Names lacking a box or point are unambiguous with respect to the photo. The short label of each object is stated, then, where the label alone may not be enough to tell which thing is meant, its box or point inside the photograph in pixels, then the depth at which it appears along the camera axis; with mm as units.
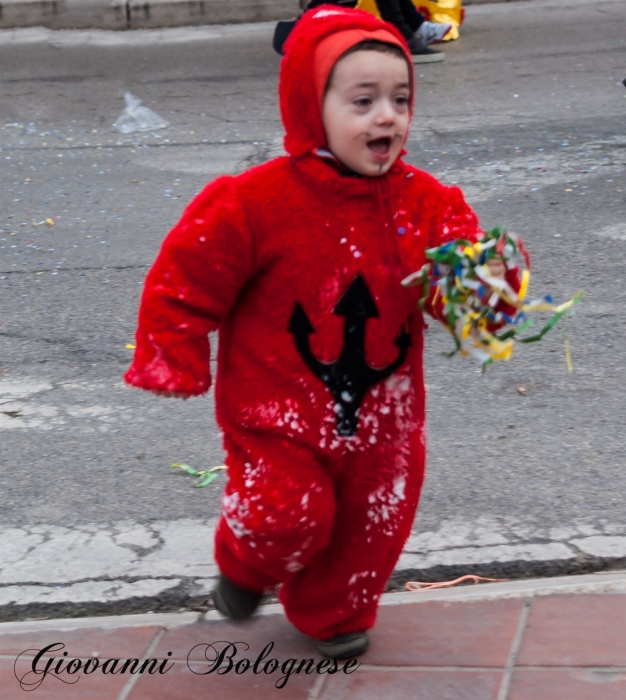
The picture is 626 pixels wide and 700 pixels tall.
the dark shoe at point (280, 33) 13220
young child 4926
